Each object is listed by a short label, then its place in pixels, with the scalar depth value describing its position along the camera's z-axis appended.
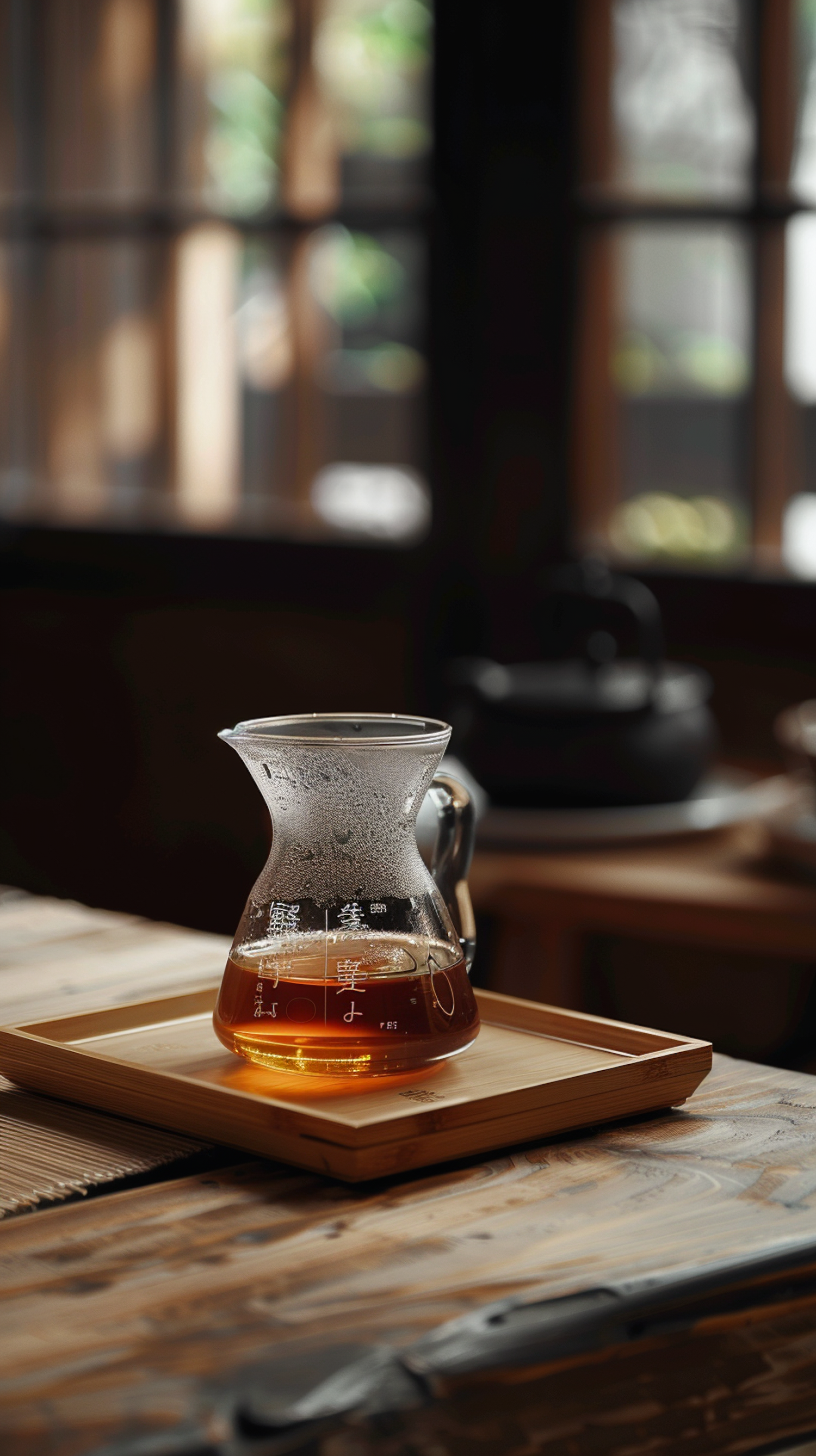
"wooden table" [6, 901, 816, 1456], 0.99
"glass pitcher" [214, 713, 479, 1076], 1.15
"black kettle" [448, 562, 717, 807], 2.07
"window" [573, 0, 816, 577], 2.98
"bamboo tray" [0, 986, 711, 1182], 1.11
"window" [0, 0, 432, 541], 3.55
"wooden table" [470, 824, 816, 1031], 1.78
